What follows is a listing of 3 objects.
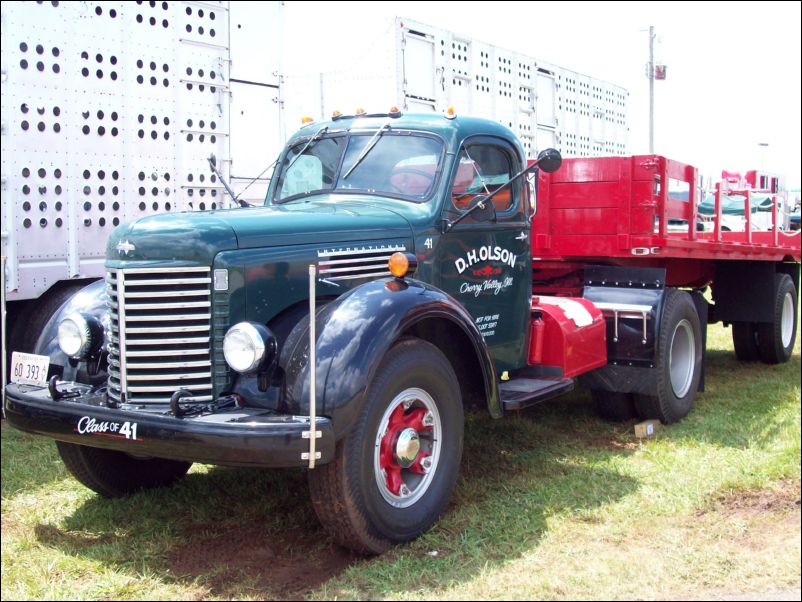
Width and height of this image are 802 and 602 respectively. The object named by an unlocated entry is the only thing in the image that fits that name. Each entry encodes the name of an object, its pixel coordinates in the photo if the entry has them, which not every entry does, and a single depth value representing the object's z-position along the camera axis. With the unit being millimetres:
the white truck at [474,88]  8711
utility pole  21380
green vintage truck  3607
